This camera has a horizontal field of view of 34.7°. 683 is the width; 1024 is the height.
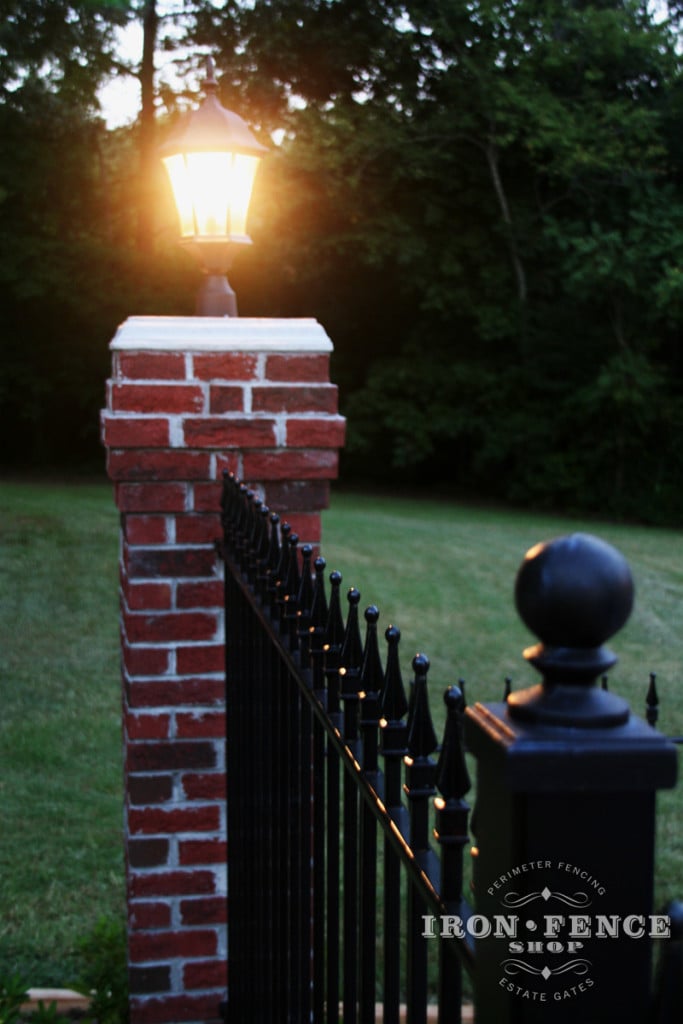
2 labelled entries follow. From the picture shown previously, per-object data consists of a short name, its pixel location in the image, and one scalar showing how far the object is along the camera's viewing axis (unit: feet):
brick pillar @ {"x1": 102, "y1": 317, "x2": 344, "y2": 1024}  9.46
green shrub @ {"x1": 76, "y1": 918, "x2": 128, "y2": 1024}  10.67
